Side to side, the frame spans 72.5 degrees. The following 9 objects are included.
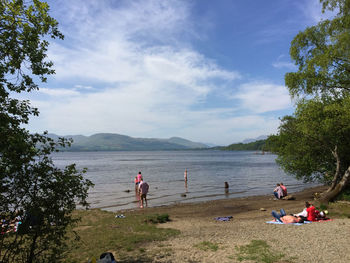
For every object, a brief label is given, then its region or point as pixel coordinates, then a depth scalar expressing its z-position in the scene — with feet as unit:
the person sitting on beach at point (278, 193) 78.28
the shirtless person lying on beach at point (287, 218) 43.85
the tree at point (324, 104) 49.65
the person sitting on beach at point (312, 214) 45.32
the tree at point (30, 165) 16.96
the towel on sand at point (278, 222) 42.55
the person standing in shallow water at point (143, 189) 68.08
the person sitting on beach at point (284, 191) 78.95
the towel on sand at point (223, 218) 52.07
